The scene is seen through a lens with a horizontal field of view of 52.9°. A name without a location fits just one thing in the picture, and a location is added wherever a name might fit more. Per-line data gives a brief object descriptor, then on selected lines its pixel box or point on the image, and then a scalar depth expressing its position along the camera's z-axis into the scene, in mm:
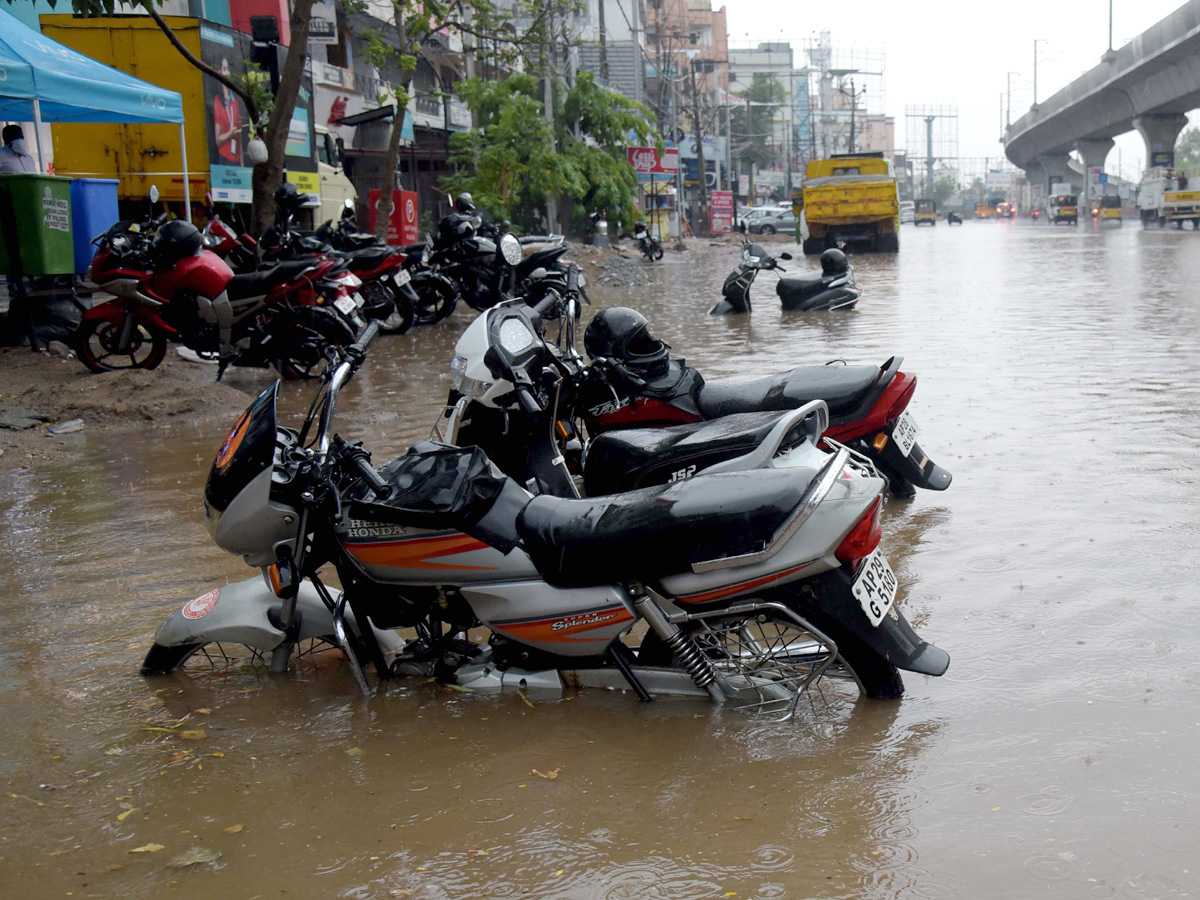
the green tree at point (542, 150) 28266
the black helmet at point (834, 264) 15844
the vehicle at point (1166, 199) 47125
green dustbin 10734
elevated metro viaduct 47344
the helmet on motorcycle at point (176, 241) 10086
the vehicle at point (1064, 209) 64062
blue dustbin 11352
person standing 11945
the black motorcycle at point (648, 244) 30469
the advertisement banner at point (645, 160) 31844
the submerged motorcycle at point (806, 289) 15367
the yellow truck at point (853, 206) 30922
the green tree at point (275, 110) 12219
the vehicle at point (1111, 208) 60281
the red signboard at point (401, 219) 21016
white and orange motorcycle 3207
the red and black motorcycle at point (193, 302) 10125
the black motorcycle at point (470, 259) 14406
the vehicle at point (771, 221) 54844
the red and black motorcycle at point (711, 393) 5156
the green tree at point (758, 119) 87062
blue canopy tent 10109
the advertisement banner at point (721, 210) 47125
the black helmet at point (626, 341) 5152
